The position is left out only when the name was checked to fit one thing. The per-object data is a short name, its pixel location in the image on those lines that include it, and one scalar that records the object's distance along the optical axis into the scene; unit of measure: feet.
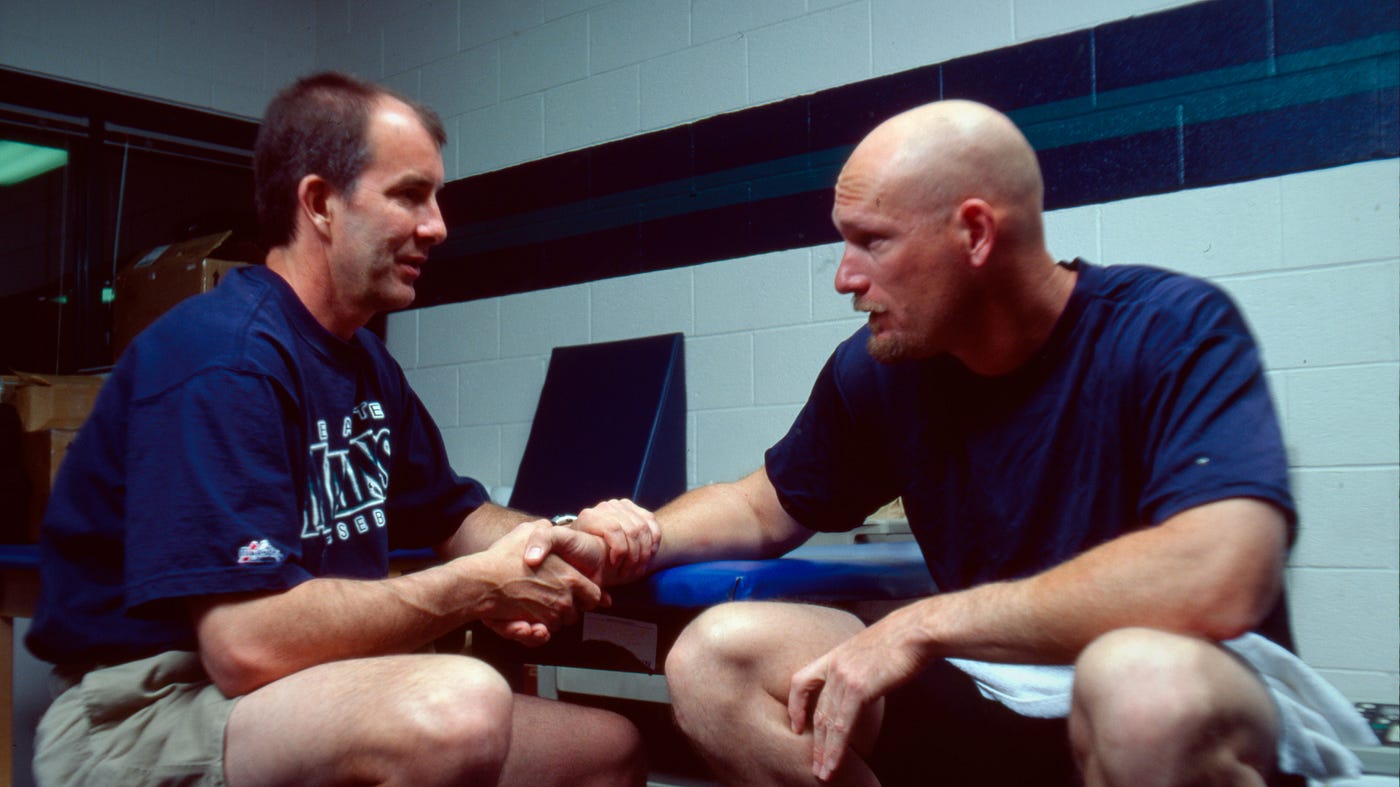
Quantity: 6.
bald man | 3.81
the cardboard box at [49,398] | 9.45
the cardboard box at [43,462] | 9.15
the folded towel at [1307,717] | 4.03
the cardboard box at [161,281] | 10.55
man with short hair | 4.21
